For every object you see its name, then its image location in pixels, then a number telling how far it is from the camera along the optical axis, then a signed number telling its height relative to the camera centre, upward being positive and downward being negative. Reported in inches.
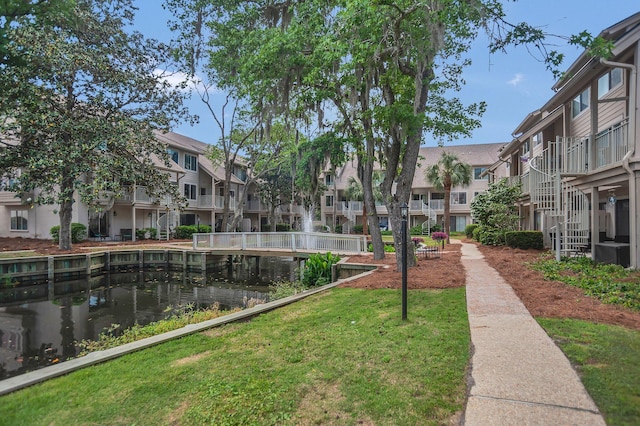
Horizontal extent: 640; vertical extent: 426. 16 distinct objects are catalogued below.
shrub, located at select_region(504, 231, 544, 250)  616.1 -44.7
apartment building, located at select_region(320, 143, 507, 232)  1473.9 +65.3
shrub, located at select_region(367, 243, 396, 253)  726.4 -69.8
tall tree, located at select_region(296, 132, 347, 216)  617.3 +104.6
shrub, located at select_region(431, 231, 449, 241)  660.0 -40.3
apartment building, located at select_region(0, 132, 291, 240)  984.9 +21.1
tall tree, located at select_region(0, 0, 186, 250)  568.1 +192.9
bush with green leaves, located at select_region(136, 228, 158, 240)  1069.8 -51.6
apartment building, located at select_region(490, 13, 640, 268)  352.5 +64.2
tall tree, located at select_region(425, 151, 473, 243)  1128.2 +121.4
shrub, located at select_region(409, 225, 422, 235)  1405.0 -62.0
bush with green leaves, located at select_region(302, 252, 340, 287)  509.0 -82.5
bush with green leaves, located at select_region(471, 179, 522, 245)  743.7 +3.1
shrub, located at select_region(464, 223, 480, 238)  1093.9 -50.7
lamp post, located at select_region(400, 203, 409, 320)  233.0 -42.8
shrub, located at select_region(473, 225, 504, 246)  735.7 -47.1
